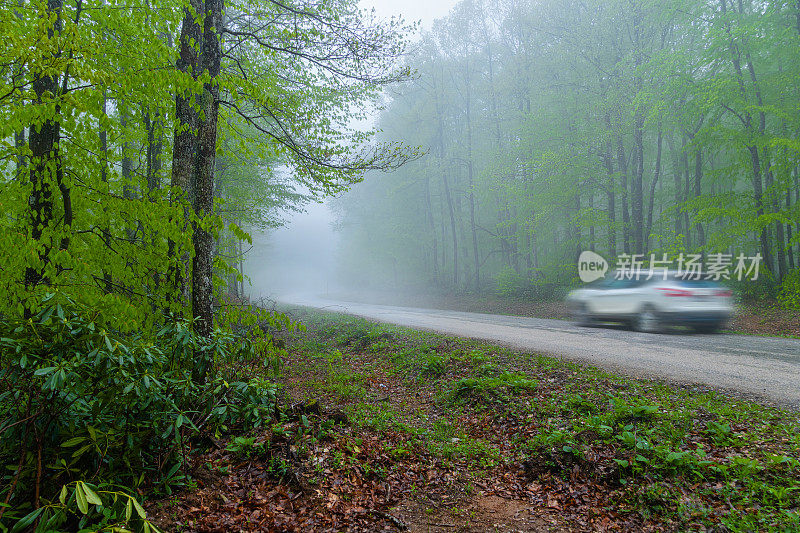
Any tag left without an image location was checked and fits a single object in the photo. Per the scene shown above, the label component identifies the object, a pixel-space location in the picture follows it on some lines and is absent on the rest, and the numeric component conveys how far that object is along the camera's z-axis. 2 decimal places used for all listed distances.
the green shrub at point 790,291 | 11.45
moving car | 8.57
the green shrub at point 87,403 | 2.64
